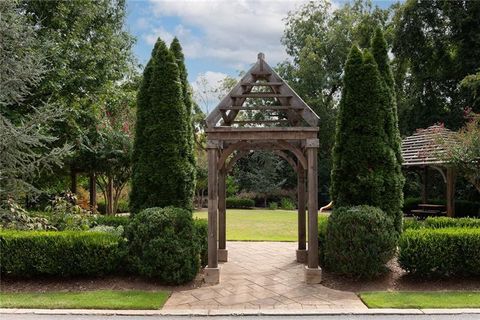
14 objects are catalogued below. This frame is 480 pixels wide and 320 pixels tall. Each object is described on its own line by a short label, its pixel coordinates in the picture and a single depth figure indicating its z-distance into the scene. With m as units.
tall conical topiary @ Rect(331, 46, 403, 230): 8.38
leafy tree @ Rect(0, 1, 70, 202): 8.56
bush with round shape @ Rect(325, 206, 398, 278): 7.53
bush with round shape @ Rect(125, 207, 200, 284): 7.48
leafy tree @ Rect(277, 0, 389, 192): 30.20
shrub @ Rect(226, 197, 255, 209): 29.62
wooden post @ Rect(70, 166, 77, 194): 16.95
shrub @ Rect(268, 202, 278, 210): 29.34
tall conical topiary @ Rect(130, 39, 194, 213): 8.51
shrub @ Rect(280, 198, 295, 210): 29.40
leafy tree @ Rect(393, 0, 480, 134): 22.12
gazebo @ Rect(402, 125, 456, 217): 16.78
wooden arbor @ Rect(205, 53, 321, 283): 7.98
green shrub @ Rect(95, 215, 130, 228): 10.14
